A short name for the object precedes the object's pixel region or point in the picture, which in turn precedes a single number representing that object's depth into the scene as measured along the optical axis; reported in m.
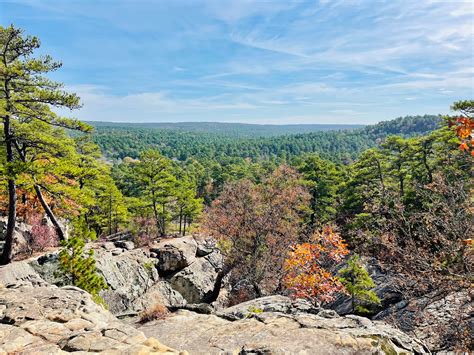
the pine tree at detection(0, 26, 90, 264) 12.10
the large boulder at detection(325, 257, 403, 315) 17.66
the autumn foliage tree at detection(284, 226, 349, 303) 15.02
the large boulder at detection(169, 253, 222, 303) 21.89
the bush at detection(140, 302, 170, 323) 9.15
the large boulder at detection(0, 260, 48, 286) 12.69
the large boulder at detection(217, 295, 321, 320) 8.94
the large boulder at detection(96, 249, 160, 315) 16.42
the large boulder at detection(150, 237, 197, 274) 22.11
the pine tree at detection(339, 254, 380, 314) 14.46
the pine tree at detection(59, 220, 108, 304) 11.21
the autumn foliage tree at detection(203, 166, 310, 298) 17.66
